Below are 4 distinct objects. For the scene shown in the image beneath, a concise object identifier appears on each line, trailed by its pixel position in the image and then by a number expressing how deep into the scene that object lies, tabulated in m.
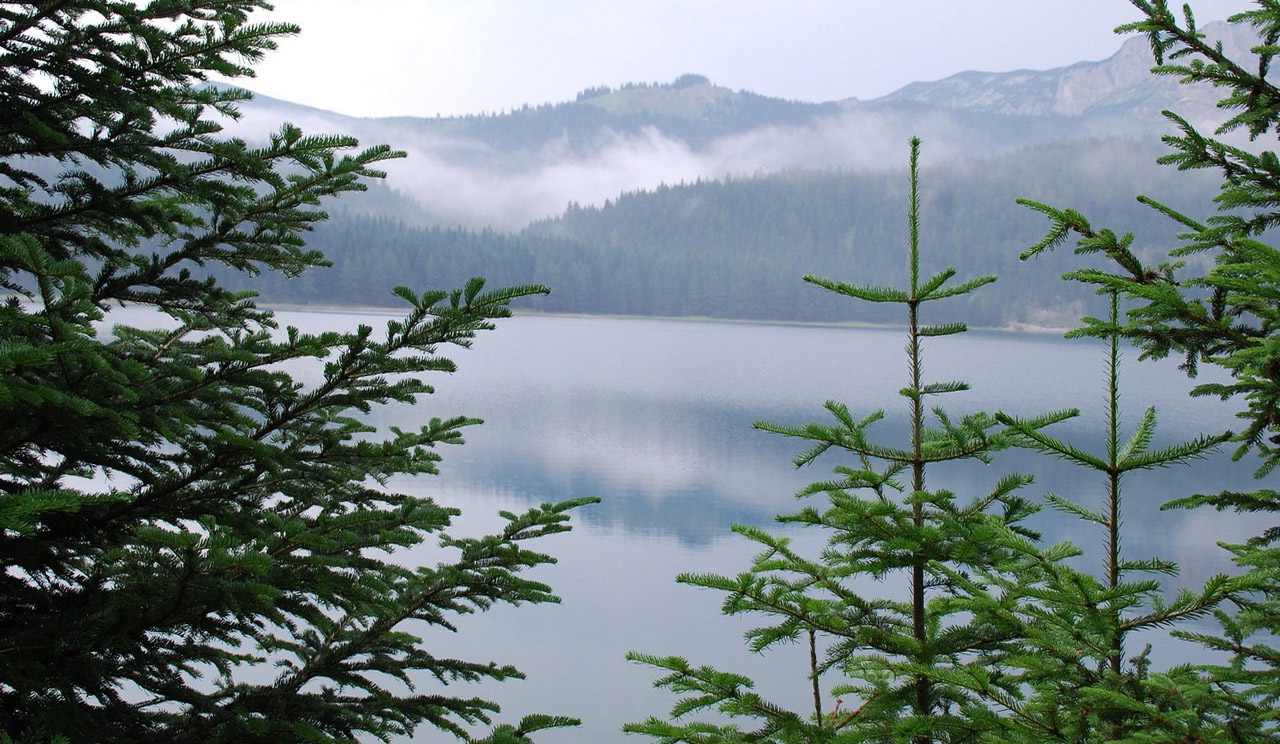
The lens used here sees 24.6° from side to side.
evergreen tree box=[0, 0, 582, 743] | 6.28
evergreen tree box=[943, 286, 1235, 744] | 6.10
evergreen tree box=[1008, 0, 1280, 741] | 6.26
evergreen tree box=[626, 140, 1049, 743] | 6.65
